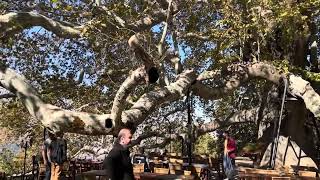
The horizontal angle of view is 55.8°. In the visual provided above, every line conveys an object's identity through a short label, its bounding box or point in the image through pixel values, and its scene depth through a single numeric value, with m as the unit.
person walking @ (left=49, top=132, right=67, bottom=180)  6.24
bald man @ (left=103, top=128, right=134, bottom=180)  3.59
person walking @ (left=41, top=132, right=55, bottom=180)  6.25
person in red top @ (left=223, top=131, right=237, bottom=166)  6.58
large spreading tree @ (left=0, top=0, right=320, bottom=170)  6.41
